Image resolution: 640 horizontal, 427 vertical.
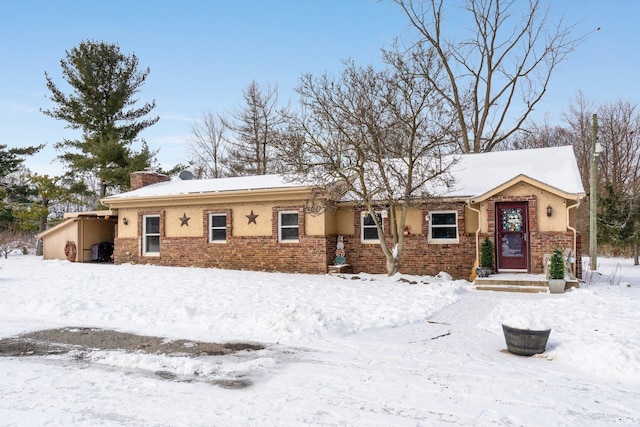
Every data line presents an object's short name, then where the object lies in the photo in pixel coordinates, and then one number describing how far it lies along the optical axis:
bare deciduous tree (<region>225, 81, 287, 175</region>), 29.12
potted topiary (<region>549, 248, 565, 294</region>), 11.16
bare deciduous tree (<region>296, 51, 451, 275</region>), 13.24
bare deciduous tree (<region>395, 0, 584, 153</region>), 24.90
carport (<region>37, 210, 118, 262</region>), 19.64
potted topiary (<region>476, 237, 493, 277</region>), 12.90
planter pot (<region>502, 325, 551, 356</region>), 5.95
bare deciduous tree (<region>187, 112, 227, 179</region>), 33.19
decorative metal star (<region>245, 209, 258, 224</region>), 16.12
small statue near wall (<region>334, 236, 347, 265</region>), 15.18
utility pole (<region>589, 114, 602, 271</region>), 15.59
